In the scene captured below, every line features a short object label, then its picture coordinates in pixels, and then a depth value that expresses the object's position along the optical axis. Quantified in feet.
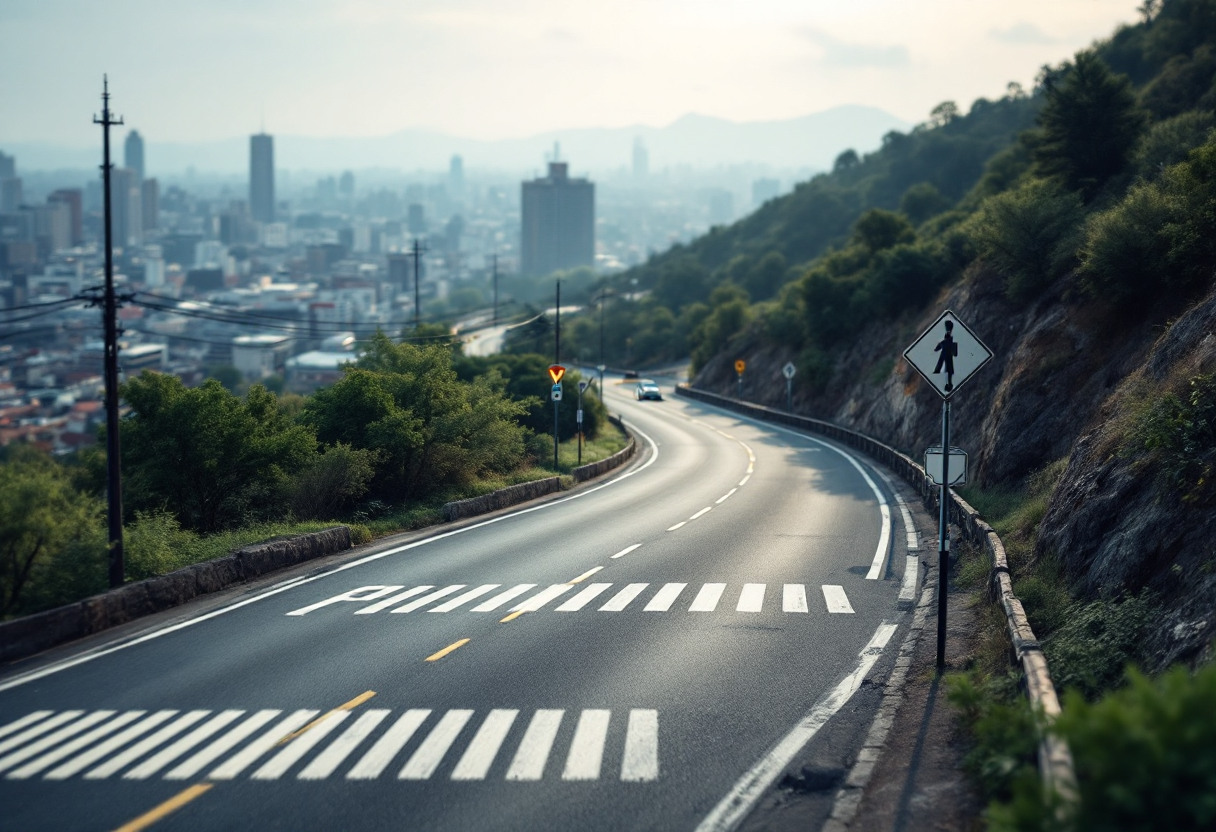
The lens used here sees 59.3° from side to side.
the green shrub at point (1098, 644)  33.47
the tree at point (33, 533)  44.27
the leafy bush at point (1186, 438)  40.73
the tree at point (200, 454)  80.59
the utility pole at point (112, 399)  51.47
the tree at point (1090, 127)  129.49
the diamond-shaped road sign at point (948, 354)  42.32
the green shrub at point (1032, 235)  114.42
